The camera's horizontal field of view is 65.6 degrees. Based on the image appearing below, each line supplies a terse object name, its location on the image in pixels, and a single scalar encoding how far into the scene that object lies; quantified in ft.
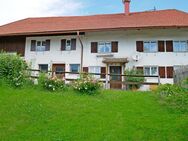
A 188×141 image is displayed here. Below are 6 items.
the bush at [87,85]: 22.35
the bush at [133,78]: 34.21
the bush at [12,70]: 23.44
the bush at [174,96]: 18.35
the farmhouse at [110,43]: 37.96
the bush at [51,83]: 22.94
